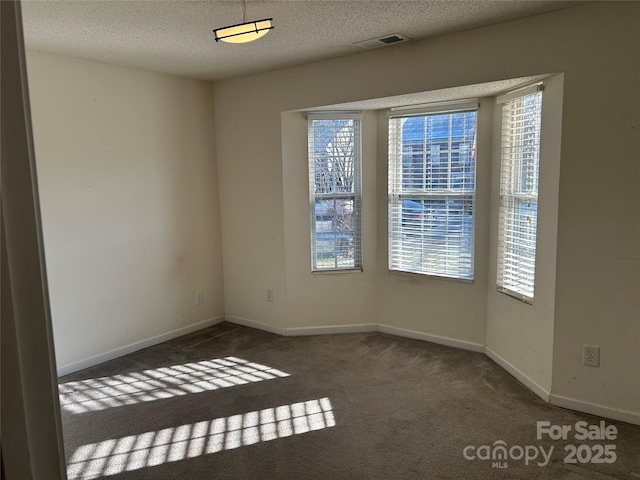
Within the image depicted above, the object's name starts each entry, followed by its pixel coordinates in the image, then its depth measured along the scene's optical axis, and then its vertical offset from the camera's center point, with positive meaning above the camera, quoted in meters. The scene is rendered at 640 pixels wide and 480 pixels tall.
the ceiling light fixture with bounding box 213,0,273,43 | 2.39 +0.78
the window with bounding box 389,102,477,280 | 3.80 -0.11
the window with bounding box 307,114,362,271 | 4.24 -0.10
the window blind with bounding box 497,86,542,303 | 3.14 -0.11
